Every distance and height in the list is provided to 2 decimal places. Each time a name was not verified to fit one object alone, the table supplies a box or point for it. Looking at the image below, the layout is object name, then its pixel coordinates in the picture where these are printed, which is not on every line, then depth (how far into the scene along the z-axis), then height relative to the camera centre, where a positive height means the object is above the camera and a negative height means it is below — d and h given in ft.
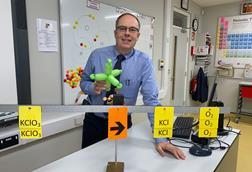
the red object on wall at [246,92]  13.76 -1.83
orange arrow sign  2.62 -0.77
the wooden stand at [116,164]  2.81 -1.60
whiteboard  6.29 +1.21
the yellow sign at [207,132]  2.76 -0.93
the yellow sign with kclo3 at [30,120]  2.48 -0.70
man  4.48 -0.18
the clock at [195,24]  15.61 +3.26
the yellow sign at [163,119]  2.70 -0.73
